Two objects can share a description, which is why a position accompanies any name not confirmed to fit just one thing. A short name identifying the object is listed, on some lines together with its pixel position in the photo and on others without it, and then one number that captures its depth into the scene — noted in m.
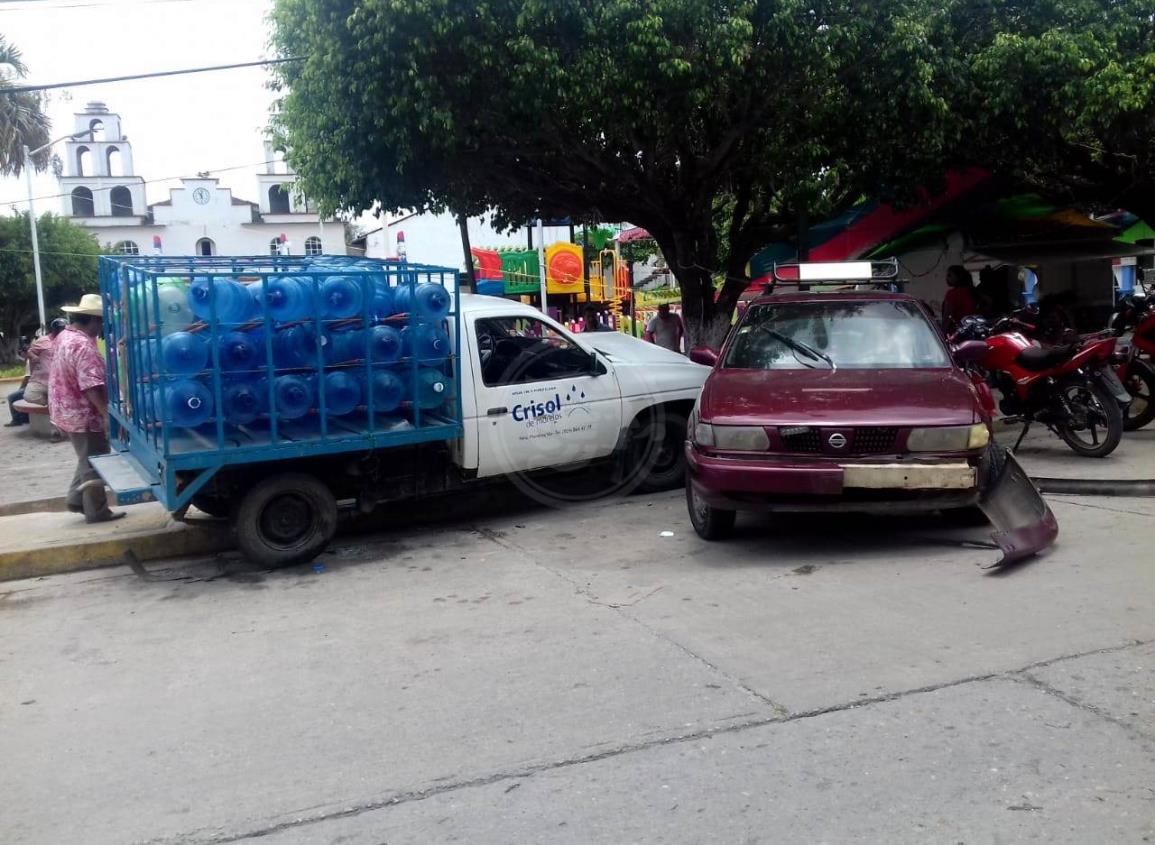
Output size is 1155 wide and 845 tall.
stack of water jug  6.41
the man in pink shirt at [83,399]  7.88
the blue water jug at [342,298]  6.80
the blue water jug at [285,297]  6.56
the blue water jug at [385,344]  7.00
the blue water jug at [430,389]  7.27
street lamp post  36.49
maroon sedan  6.13
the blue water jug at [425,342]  7.14
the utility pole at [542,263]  22.52
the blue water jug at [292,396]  6.68
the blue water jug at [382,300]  7.04
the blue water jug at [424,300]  7.14
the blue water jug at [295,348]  6.70
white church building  59.50
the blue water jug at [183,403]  6.34
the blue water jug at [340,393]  6.87
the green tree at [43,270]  43.81
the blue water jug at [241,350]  6.50
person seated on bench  14.51
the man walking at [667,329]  15.32
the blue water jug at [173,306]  6.49
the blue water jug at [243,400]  6.55
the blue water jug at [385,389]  7.05
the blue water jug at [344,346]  6.87
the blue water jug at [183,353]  6.33
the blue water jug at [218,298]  6.40
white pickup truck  7.02
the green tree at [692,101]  9.46
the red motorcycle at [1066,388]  8.74
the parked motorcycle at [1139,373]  9.91
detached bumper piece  6.14
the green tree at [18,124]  34.53
